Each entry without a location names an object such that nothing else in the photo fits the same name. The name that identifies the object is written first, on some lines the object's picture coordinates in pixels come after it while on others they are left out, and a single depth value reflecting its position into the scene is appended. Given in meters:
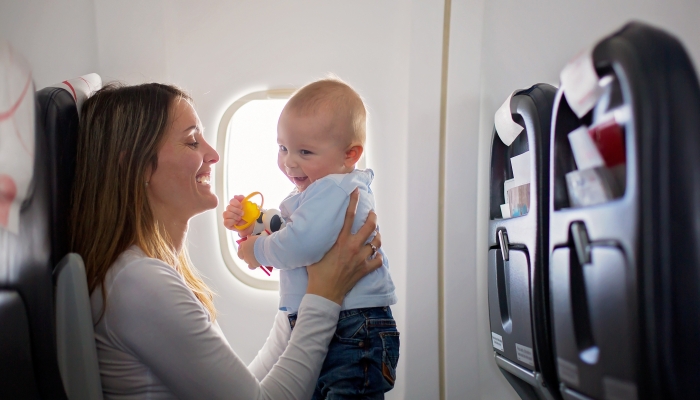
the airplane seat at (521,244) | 1.28
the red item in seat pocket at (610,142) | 0.84
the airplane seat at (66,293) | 1.08
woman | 1.17
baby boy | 1.40
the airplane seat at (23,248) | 0.79
